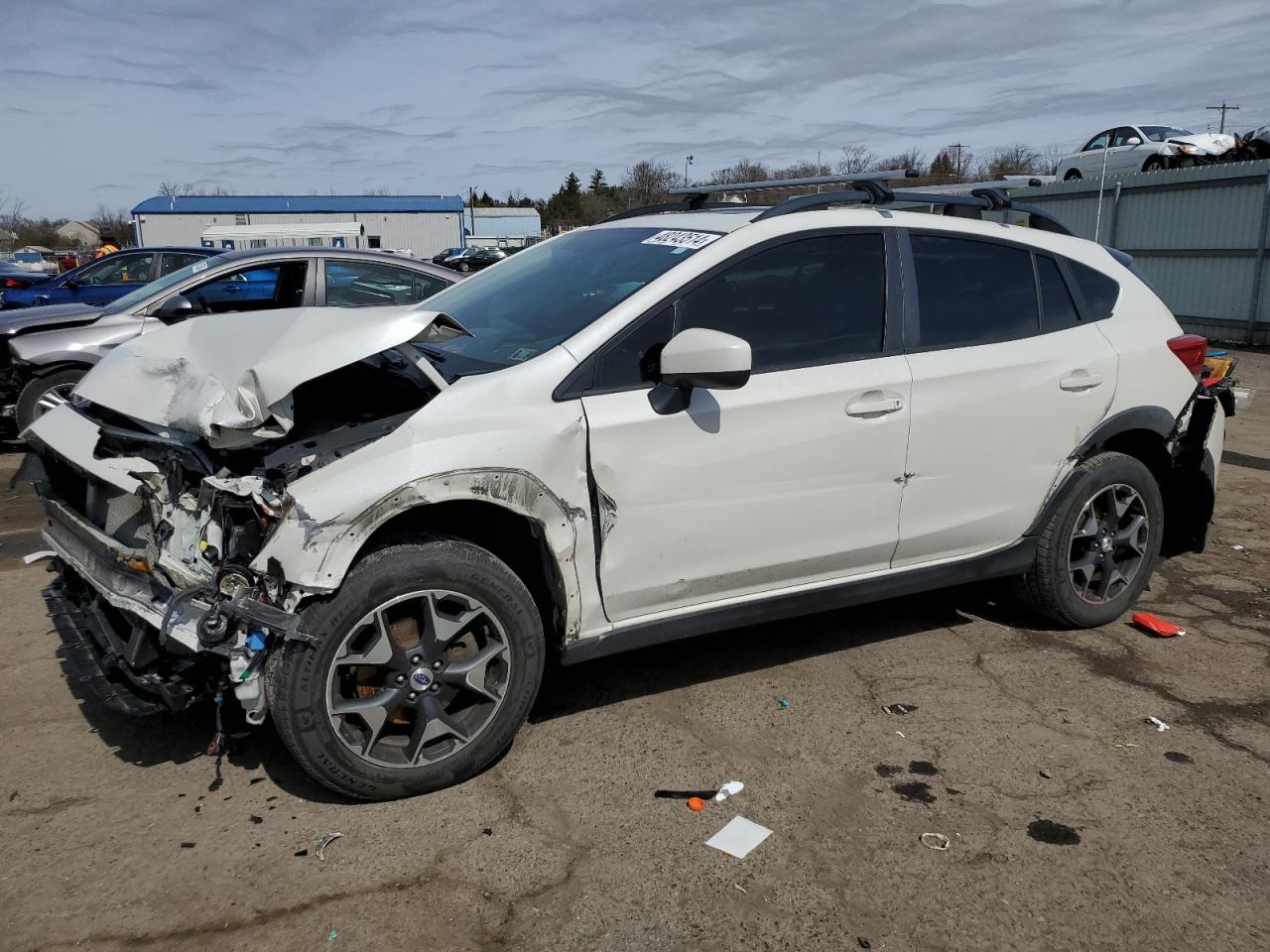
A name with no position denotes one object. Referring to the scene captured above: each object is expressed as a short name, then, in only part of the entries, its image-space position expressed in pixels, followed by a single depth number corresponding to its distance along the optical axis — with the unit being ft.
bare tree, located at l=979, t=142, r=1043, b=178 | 169.33
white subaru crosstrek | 10.00
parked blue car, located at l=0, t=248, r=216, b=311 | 39.75
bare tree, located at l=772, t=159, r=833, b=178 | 94.76
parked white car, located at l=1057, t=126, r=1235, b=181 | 72.11
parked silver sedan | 26.52
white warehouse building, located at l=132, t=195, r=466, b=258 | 202.80
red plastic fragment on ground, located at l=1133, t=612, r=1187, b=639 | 15.70
